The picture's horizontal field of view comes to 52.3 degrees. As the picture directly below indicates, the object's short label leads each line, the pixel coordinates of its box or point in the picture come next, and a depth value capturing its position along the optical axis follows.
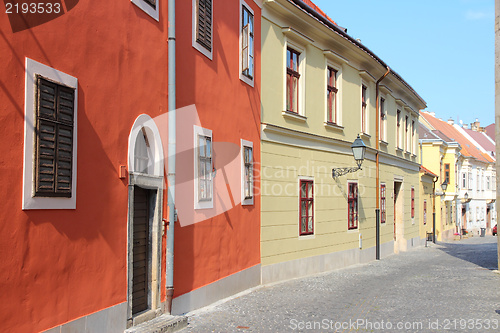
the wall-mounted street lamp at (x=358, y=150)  15.91
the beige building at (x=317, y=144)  13.05
